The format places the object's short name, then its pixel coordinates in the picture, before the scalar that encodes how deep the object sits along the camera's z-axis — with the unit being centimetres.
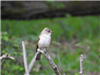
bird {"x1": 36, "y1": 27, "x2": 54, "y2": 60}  962
